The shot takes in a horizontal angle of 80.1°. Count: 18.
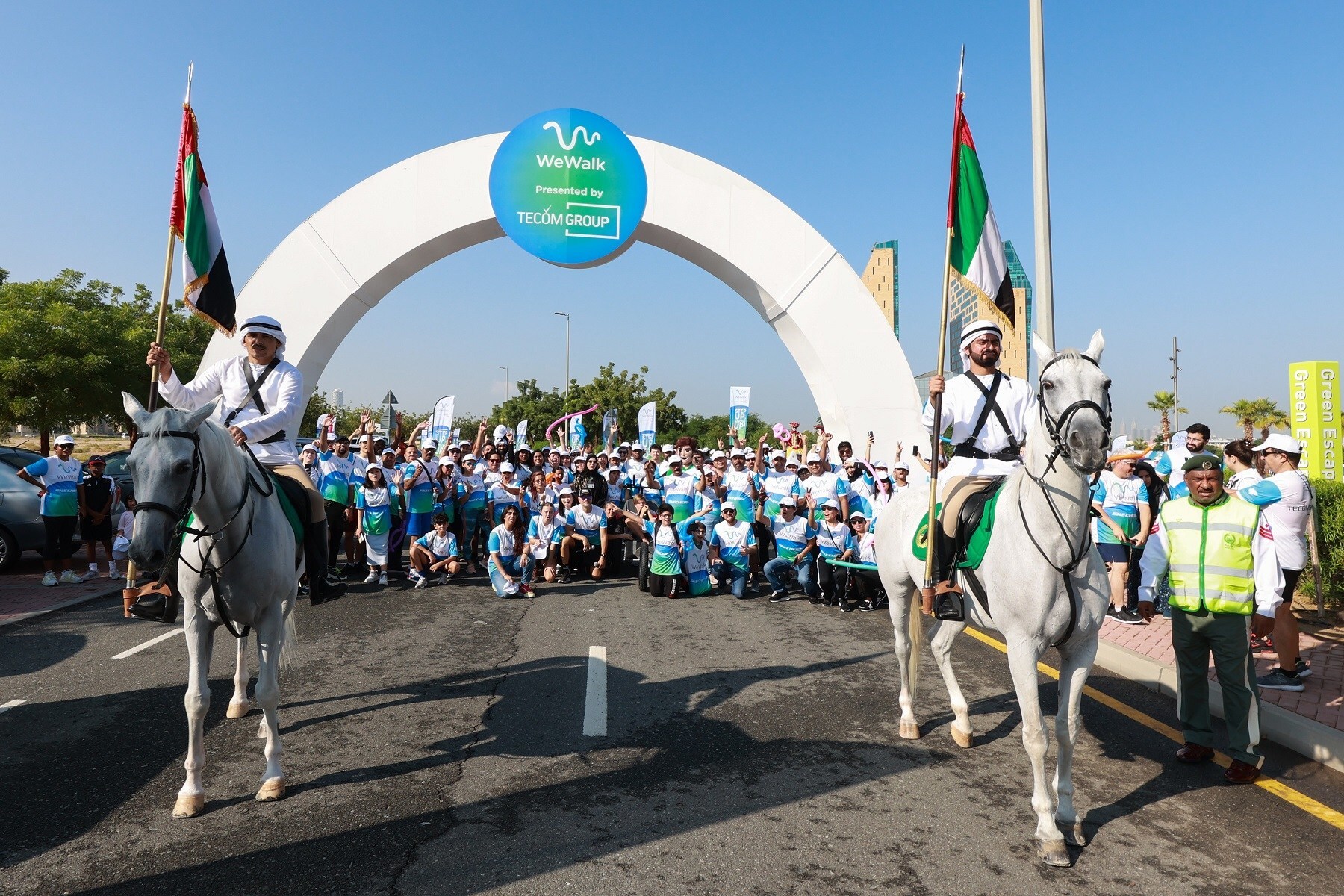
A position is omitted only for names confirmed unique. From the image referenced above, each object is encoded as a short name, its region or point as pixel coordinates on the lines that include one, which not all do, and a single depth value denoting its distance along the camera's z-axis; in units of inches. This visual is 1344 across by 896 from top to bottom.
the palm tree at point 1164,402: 2281.0
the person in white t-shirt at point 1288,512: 251.4
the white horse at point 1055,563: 143.0
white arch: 589.3
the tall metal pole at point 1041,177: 372.8
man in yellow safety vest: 187.6
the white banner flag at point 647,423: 872.4
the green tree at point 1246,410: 1948.8
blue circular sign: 585.6
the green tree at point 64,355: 860.0
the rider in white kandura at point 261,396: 197.3
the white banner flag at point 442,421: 703.1
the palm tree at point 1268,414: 1875.6
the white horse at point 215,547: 144.9
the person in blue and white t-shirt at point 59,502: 439.8
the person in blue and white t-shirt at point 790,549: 437.4
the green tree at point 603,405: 1945.1
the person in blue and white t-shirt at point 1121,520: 349.7
